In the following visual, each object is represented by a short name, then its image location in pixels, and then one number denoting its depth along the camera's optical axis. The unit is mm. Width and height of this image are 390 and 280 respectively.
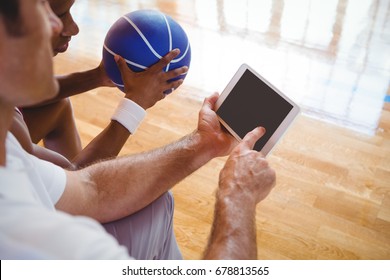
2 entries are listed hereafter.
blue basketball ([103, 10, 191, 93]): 1531
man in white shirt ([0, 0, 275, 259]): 714
